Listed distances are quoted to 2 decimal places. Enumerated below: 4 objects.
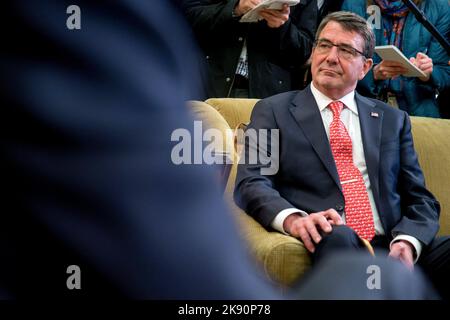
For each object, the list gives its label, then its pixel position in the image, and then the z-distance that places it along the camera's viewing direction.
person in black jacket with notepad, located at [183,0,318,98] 3.63
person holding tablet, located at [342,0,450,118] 3.95
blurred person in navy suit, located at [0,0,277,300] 0.69
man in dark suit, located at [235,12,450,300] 3.15
